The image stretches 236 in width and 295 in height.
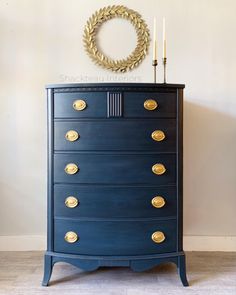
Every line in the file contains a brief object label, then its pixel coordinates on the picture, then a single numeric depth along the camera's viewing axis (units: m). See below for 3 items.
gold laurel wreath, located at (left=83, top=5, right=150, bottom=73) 2.40
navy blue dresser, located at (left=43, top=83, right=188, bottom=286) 1.86
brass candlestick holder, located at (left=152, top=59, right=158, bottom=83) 2.14
